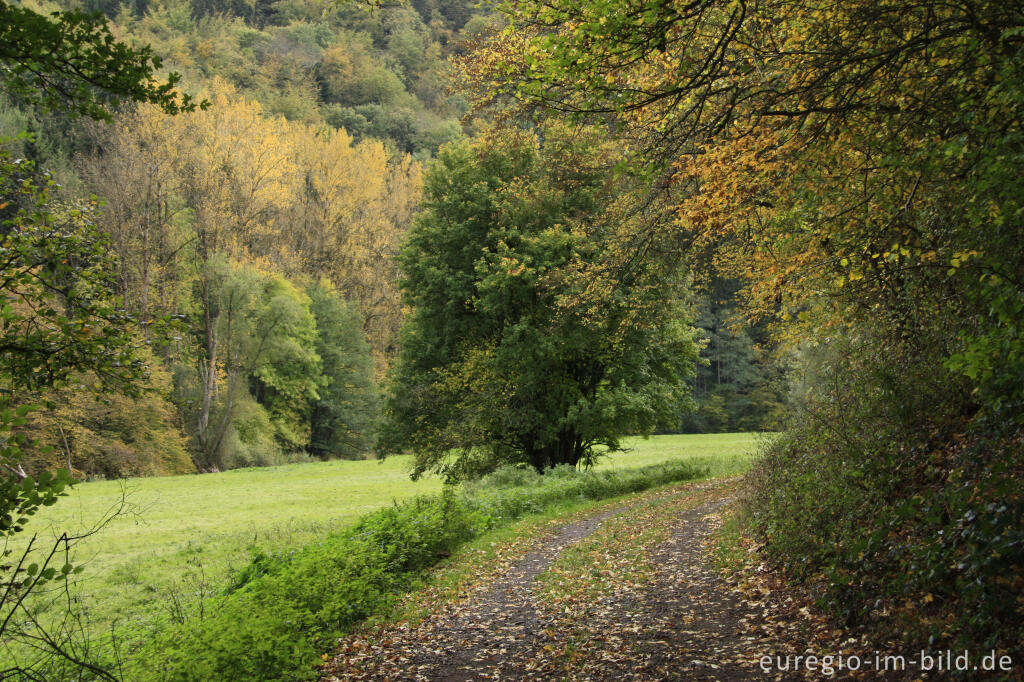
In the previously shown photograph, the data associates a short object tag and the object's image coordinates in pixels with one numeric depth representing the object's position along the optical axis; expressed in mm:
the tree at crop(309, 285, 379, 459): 47562
